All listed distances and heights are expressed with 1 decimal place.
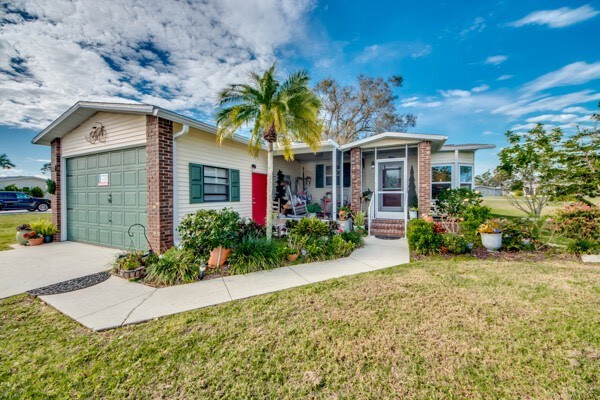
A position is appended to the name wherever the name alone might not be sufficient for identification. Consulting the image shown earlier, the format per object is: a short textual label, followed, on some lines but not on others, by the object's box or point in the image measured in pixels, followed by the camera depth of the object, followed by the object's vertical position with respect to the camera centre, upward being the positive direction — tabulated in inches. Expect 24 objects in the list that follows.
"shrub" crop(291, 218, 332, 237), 259.2 -35.4
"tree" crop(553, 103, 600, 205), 295.3 +40.4
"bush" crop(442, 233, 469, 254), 236.5 -48.1
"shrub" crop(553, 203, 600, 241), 236.5 -26.2
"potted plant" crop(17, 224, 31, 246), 293.4 -47.5
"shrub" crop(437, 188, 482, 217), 322.0 -5.6
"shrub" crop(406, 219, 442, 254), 239.3 -43.3
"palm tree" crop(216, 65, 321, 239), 231.6 +88.6
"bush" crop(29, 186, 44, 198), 976.3 +20.0
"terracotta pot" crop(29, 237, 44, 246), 297.0 -56.7
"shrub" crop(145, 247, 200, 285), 172.6 -55.3
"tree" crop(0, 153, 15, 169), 1619.1 +240.9
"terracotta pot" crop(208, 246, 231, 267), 202.4 -51.9
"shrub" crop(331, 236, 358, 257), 242.5 -53.3
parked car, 754.8 -17.0
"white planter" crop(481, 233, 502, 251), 242.8 -46.2
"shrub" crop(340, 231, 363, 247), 280.4 -49.8
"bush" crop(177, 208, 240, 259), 195.3 -29.5
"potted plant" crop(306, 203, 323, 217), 423.5 -21.9
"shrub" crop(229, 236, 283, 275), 197.2 -52.8
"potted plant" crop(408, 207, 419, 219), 355.6 -25.4
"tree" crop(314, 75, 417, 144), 850.8 +321.9
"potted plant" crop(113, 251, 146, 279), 179.6 -55.0
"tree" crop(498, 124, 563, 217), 321.7 +47.6
